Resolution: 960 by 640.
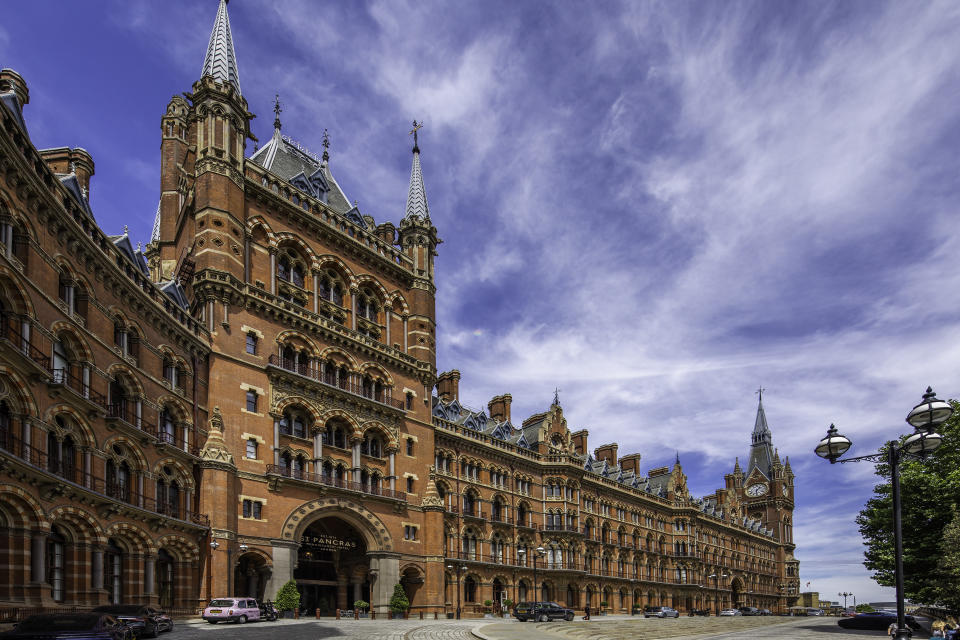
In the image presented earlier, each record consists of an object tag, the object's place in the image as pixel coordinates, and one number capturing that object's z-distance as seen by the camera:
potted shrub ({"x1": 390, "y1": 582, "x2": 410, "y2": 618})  46.25
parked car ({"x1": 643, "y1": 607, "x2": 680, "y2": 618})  72.44
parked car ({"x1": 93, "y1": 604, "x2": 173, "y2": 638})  24.09
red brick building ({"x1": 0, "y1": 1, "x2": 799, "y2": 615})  26.00
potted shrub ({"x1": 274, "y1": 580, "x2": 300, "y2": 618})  39.34
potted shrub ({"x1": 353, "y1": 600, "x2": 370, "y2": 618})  44.56
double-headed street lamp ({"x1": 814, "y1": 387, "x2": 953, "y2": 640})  13.23
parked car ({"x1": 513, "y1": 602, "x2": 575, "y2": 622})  47.38
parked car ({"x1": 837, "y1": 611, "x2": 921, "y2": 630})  44.53
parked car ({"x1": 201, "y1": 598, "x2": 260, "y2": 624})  33.28
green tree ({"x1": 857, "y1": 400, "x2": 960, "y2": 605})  38.56
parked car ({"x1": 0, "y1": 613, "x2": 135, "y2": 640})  15.59
